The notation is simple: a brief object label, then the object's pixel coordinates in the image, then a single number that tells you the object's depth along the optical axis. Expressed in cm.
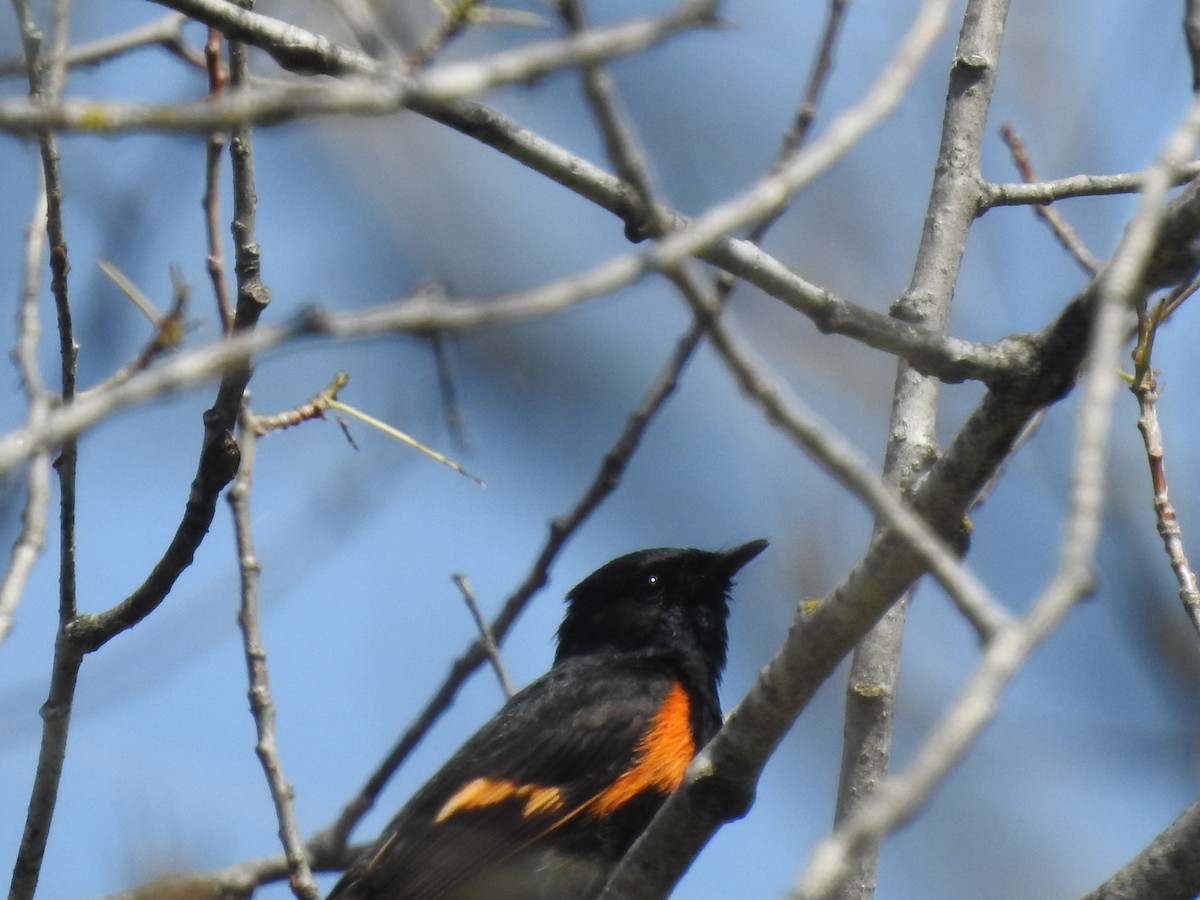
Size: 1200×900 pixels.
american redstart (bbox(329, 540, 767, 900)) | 788
